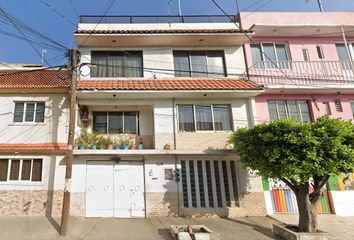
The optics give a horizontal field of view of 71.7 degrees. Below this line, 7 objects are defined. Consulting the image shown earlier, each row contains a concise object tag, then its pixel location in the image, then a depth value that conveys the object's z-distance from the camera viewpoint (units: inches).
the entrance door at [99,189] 438.0
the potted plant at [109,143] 466.1
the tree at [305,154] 324.8
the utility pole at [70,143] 347.3
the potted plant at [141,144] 479.3
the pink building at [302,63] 538.6
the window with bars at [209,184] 464.4
